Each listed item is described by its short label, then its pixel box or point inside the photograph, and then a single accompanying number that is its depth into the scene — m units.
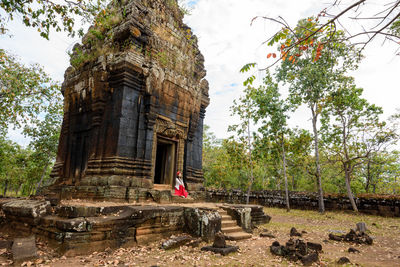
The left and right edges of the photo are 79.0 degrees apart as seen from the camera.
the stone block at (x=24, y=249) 4.11
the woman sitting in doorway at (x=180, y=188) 8.59
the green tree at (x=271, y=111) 16.14
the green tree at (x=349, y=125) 14.60
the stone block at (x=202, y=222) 5.96
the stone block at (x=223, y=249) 4.93
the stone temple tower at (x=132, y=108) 7.48
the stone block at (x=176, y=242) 5.18
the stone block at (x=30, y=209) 5.24
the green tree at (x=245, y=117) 17.61
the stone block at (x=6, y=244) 4.87
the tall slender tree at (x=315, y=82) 15.15
